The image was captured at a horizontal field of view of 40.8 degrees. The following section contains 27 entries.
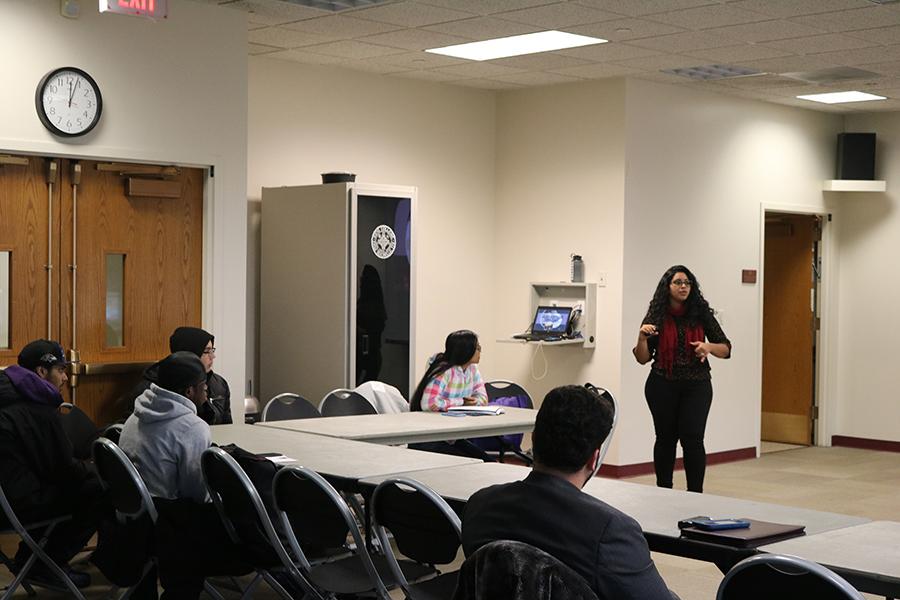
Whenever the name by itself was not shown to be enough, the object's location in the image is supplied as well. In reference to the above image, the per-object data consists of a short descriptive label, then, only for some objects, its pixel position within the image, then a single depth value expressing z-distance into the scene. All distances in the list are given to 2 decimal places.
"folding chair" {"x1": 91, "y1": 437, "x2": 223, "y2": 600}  4.45
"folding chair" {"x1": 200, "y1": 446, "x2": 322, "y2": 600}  4.19
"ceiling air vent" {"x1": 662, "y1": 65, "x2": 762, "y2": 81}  9.00
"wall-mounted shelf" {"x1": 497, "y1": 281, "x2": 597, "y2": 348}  9.38
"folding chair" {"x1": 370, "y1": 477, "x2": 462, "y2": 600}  3.64
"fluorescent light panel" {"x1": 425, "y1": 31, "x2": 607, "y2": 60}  7.86
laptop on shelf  9.41
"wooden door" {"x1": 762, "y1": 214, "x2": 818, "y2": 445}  11.42
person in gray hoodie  4.71
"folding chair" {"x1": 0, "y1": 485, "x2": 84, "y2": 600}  4.90
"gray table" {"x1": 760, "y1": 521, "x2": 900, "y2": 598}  3.04
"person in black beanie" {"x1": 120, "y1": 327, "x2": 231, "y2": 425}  6.57
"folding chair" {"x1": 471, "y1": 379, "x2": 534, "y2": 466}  7.45
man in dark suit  2.72
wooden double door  6.47
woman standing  6.96
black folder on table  3.37
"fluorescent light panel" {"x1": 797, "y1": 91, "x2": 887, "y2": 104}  10.12
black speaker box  11.03
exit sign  5.72
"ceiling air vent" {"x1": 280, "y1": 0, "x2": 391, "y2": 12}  6.82
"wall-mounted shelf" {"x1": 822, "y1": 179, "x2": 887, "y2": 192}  10.91
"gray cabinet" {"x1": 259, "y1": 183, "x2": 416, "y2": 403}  8.17
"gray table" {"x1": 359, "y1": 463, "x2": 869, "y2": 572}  3.47
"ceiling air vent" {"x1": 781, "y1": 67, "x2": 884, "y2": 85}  8.95
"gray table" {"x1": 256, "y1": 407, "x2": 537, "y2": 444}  6.06
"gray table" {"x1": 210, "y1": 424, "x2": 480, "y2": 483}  4.70
